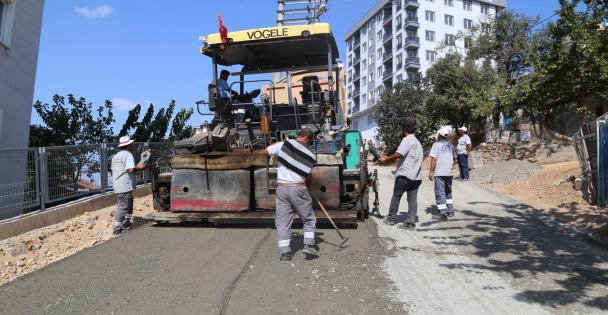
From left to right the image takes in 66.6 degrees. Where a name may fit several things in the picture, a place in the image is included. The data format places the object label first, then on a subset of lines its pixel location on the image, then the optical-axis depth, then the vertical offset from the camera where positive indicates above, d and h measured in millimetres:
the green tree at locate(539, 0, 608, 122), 13477 +3038
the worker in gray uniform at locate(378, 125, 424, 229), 7215 -146
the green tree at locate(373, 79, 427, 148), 29438 +3555
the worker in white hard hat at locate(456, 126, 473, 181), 13328 +270
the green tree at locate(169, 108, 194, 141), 17219 +1588
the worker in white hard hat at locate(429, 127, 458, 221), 8008 -165
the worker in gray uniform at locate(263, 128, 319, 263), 5371 -315
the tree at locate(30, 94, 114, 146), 13508 +1408
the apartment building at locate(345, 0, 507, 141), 54969 +15887
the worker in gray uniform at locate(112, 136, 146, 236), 7172 -188
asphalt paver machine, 6824 +322
